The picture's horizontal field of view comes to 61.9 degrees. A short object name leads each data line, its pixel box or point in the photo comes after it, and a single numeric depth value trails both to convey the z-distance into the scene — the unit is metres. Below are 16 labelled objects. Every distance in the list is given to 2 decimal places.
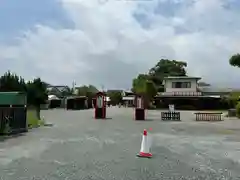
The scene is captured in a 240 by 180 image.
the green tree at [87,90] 54.29
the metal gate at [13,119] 9.73
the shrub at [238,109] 19.96
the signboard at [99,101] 19.87
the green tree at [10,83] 30.55
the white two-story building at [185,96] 36.72
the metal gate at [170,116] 18.11
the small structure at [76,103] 37.87
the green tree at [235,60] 21.52
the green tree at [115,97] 57.82
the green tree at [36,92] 34.10
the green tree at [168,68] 52.11
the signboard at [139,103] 18.34
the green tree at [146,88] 39.33
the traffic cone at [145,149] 5.88
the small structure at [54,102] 43.05
